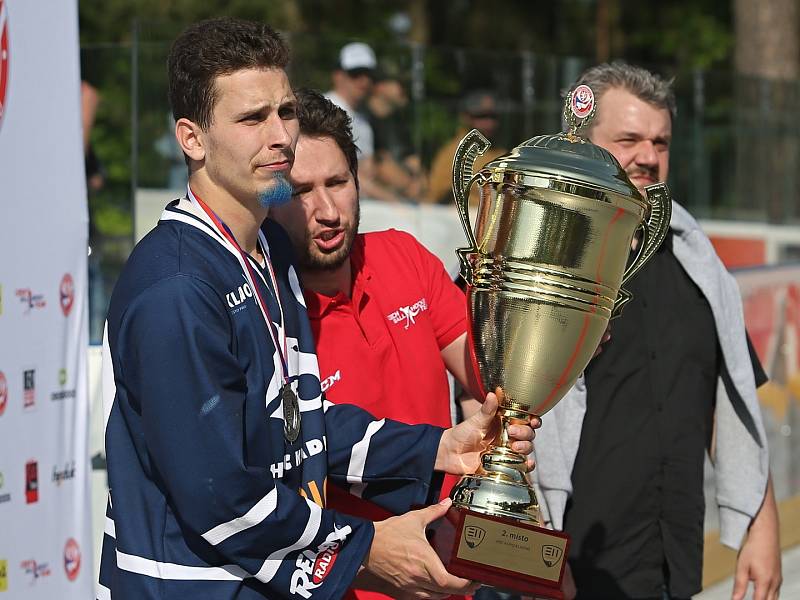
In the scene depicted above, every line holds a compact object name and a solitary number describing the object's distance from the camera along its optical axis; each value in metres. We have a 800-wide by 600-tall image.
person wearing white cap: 14.70
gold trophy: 5.13
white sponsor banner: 6.23
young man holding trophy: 4.37
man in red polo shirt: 5.56
